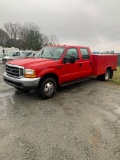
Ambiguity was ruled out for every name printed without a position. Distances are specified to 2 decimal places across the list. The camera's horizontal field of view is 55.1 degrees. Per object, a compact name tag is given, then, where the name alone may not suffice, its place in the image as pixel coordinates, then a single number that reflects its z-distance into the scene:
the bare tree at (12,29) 44.99
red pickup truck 3.78
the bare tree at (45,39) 38.70
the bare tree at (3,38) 38.50
